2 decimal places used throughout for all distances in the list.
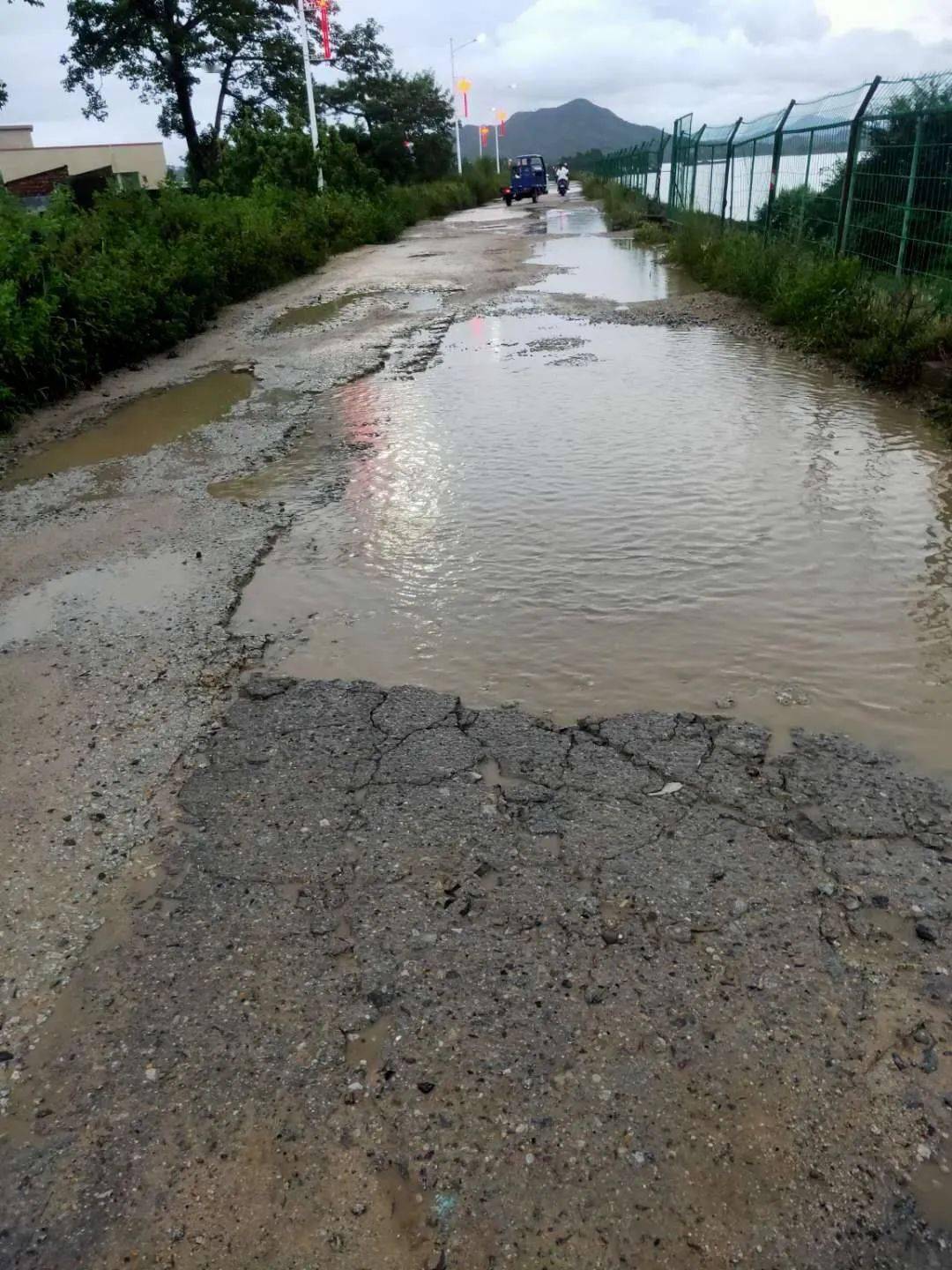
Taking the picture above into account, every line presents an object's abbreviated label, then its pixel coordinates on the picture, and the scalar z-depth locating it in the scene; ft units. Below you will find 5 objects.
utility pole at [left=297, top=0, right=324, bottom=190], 79.97
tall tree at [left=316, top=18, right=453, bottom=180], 150.92
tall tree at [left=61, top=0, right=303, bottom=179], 108.17
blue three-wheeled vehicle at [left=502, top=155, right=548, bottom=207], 142.10
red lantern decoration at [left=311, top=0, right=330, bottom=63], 90.26
